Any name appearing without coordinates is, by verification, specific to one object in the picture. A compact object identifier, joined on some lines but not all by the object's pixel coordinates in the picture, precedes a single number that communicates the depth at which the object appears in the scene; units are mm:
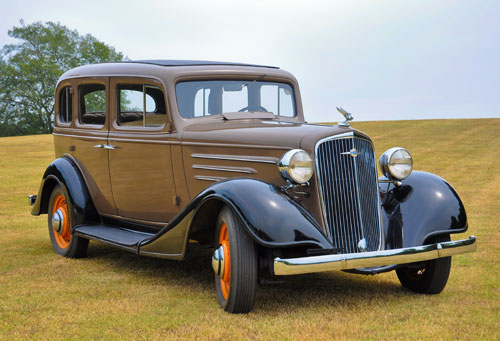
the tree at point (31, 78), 45562
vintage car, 4426
